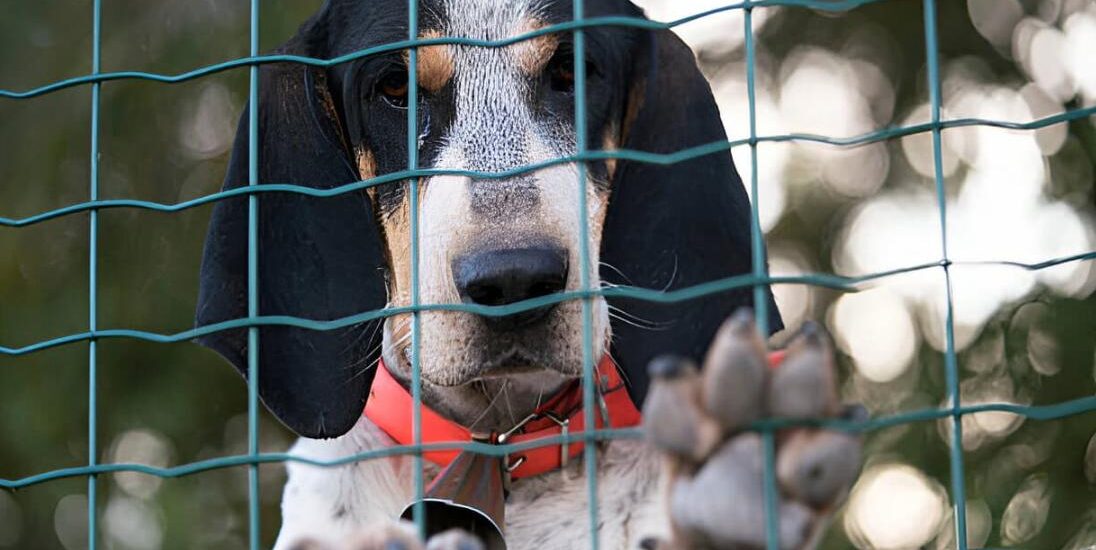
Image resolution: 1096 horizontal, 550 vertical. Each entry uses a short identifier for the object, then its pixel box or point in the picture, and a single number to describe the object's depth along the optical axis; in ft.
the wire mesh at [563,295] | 4.21
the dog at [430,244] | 5.19
